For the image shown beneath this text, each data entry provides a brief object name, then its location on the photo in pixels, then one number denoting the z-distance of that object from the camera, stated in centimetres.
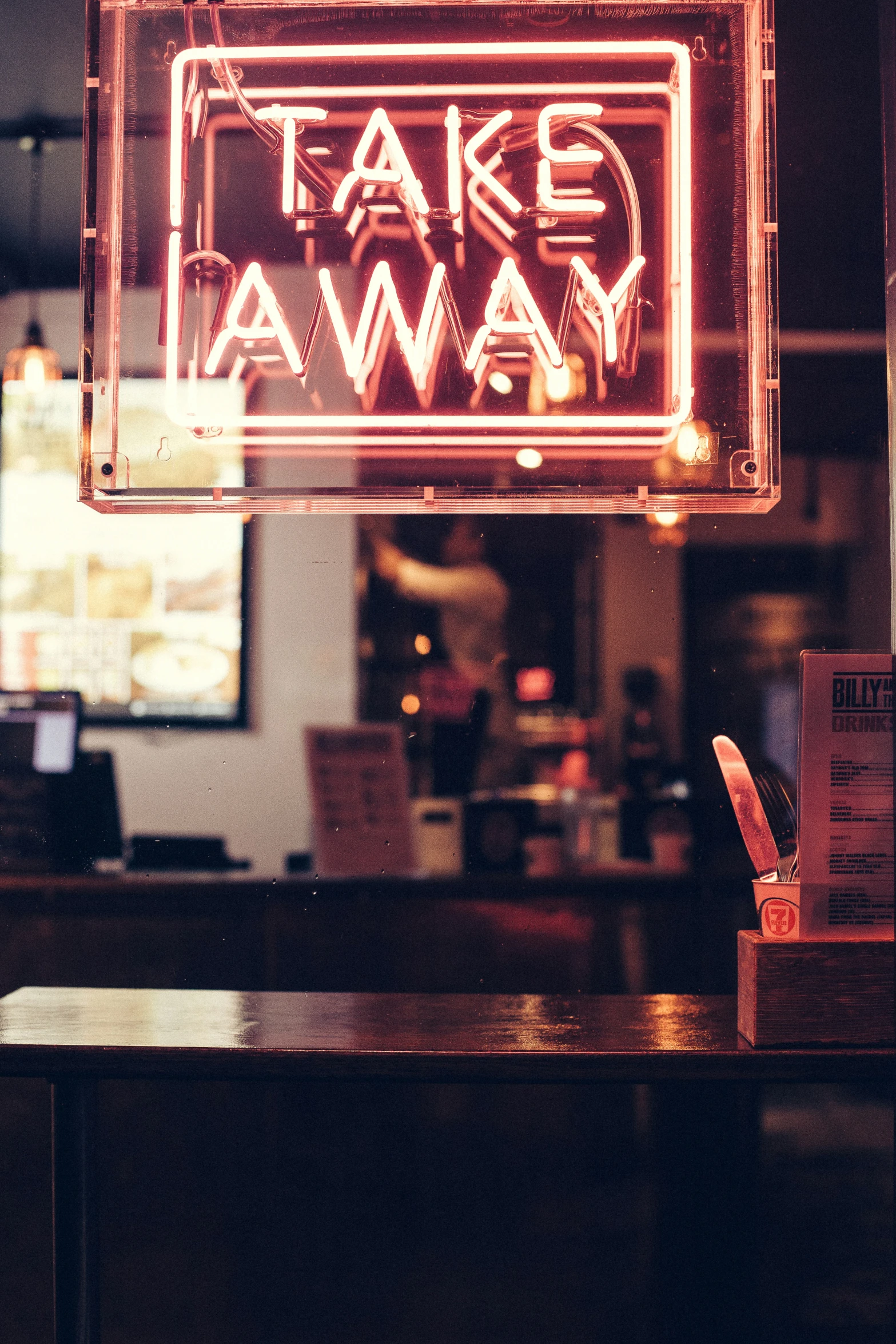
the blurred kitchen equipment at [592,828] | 454
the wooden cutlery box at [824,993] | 148
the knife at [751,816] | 157
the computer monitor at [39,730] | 292
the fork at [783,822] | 157
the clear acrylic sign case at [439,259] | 187
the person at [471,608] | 419
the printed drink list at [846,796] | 151
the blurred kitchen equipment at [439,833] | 312
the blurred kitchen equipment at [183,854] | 281
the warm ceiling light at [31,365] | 268
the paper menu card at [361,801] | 279
